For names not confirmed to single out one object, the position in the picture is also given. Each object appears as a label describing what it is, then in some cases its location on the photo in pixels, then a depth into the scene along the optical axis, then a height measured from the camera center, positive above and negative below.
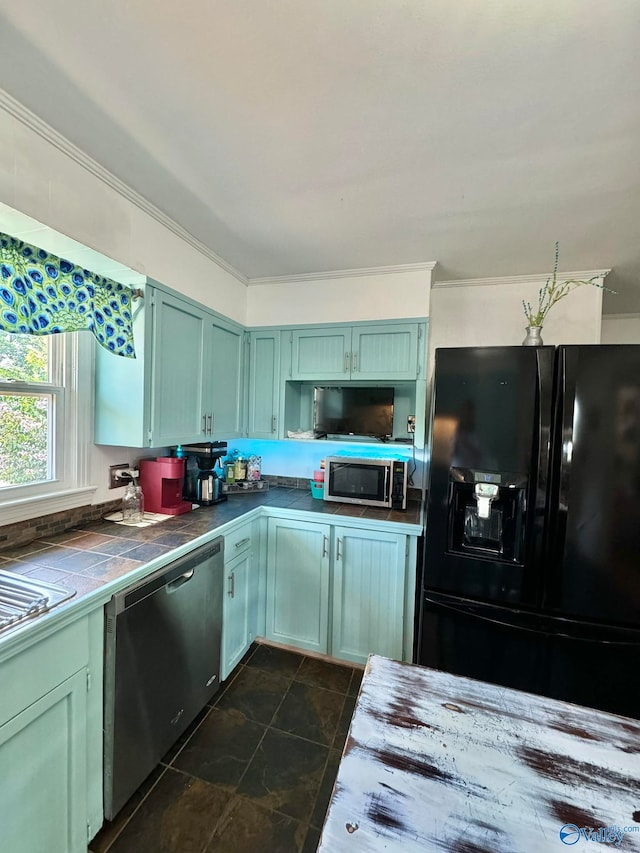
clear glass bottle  1.89 -0.52
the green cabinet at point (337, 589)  2.02 -1.04
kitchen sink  1.04 -0.60
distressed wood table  0.53 -0.63
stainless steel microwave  2.27 -0.43
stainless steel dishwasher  1.24 -1.03
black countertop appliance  2.24 -0.39
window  1.51 -0.07
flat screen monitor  2.46 +0.04
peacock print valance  1.32 +0.46
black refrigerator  1.47 -0.45
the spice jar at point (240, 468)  2.72 -0.43
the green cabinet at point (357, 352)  2.27 +0.44
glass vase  1.89 +0.46
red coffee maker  2.00 -0.41
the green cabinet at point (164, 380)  1.76 +0.17
